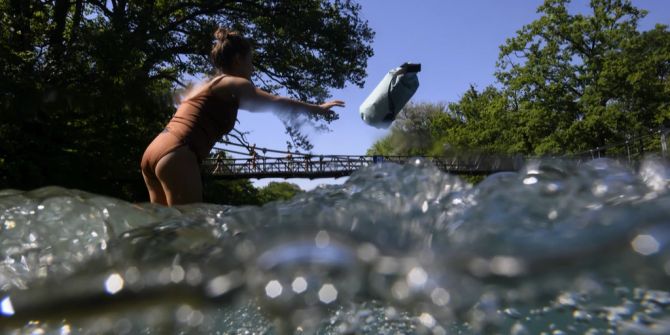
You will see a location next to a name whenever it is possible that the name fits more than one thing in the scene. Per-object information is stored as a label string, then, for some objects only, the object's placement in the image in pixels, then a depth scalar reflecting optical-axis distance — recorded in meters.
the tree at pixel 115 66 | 11.17
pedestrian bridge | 9.47
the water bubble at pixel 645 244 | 0.53
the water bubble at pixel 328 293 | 0.67
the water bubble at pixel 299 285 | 0.68
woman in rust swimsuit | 2.53
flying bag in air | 3.11
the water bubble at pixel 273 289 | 0.69
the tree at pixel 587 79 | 22.17
